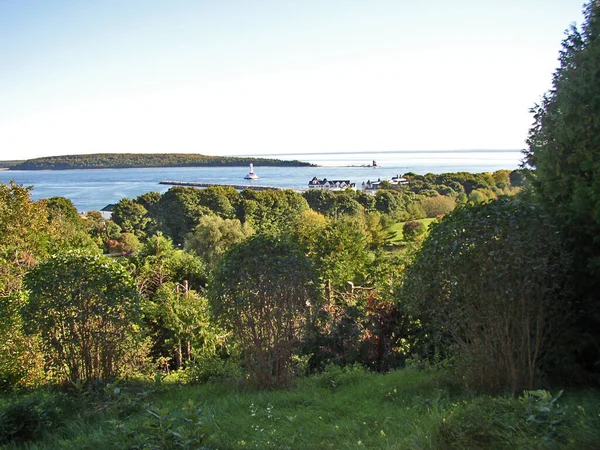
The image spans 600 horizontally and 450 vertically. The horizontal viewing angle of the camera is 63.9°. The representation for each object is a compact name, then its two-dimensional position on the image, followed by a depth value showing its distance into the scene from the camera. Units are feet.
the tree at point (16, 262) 21.83
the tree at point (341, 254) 42.60
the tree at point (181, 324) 28.63
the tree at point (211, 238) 102.53
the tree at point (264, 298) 17.74
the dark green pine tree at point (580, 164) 14.90
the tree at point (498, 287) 14.90
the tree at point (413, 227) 108.00
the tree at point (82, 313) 18.52
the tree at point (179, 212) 143.43
